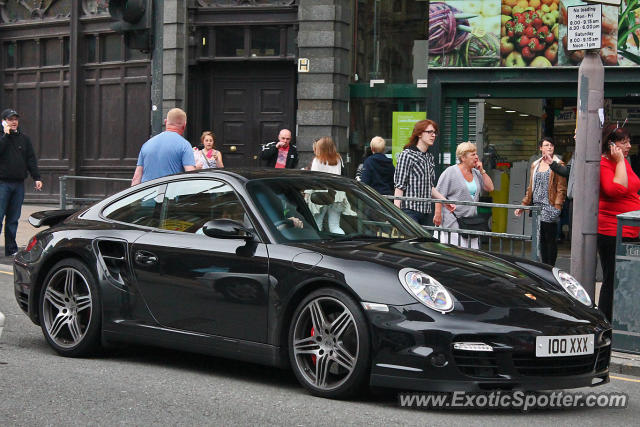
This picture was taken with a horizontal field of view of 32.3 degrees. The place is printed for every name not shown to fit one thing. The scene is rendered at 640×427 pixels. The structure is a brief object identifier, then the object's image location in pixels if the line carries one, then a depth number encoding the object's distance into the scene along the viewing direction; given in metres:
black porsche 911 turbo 5.99
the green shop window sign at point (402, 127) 17.45
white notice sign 9.08
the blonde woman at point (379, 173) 13.32
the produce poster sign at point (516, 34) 15.84
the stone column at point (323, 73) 17.92
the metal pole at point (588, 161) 9.17
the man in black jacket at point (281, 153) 15.17
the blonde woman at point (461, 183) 11.55
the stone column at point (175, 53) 18.89
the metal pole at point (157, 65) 13.09
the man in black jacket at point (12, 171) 14.31
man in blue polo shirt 10.61
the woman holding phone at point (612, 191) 9.30
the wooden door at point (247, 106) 18.77
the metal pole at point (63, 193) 14.36
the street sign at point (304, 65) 18.05
